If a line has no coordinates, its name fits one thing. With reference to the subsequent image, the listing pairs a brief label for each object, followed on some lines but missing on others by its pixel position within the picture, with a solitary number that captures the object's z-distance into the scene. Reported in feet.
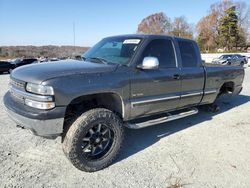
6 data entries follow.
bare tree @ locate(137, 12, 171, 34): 187.13
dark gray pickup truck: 7.93
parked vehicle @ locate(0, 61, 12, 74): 60.79
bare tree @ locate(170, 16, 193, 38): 162.94
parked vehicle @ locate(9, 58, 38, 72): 65.28
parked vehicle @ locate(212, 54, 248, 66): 76.32
